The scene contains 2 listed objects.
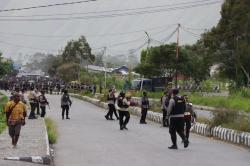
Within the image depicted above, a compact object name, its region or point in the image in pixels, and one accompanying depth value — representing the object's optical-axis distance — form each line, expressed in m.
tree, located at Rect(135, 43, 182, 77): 77.44
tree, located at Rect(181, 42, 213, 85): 81.12
